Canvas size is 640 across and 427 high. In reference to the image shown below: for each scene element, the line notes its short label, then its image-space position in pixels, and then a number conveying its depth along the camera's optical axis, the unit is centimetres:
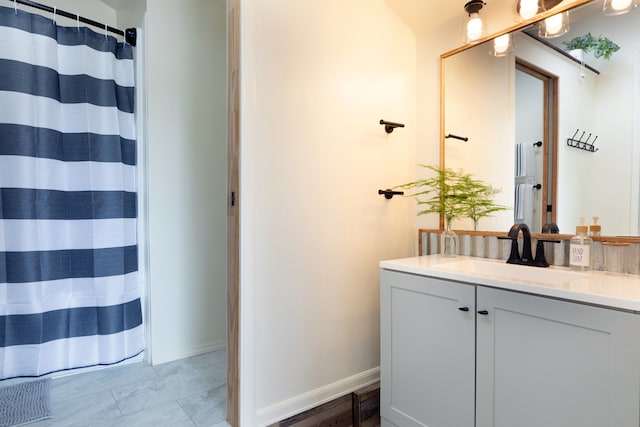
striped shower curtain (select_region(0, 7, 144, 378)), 185
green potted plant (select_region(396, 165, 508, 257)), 177
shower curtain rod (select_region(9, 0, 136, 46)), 191
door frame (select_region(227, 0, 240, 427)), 146
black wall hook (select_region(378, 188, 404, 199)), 192
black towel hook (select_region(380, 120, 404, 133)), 190
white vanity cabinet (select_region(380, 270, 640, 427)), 94
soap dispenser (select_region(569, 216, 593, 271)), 134
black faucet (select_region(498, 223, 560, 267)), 146
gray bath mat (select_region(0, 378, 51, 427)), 162
